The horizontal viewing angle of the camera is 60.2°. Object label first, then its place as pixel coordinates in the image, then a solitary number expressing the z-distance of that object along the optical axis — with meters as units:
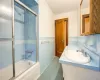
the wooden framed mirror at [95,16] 0.99
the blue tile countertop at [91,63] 0.86
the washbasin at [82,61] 1.00
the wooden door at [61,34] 4.59
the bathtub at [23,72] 1.63
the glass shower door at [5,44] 1.76
